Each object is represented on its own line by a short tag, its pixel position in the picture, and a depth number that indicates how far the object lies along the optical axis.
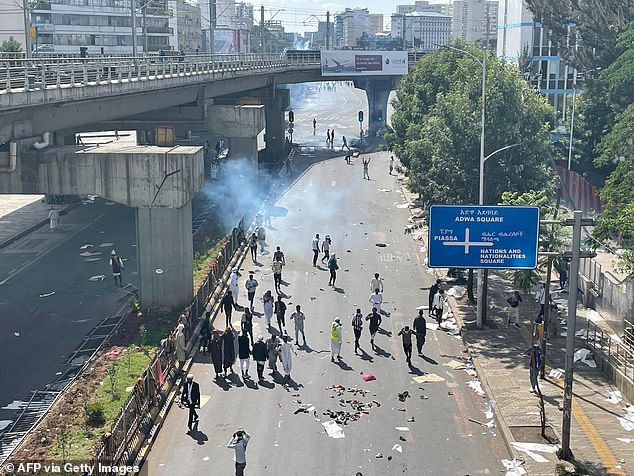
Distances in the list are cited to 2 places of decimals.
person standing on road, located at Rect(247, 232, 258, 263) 33.53
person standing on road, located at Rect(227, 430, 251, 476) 14.84
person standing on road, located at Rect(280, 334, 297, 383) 20.33
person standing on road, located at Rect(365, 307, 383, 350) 22.95
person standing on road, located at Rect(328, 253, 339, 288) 29.41
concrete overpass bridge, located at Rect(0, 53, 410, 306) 25.42
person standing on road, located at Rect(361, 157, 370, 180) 57.02
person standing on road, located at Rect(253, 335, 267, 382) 20.28
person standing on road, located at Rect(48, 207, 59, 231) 40.09
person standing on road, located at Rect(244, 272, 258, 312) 26.48
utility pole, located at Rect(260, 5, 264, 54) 97.00
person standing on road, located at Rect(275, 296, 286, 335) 24.27
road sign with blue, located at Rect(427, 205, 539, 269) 18.48
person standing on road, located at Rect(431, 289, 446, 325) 25.45
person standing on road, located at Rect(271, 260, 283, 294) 28.80
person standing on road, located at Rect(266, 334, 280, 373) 20.84
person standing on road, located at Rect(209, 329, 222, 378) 20.59
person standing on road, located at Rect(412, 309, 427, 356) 22.36
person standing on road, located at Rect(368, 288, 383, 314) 25.03
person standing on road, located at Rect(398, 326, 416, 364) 21.38
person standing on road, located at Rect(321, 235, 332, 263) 33.16
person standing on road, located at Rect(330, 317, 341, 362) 21.23
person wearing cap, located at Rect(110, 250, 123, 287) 29.73
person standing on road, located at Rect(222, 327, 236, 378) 20.50
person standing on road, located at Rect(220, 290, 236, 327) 24.72
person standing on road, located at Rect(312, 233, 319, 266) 32.56
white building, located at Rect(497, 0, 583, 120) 72.25
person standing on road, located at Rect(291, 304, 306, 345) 23.09
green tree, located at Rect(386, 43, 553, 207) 27.88
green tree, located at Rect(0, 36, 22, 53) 70.51
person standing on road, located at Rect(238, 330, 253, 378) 20.11
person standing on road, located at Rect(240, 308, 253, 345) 22.38
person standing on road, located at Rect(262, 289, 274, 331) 24.66
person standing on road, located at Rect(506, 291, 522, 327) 24.97
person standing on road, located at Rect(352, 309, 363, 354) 22.38
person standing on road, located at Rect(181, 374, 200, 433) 17.66
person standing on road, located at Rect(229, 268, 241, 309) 26.47
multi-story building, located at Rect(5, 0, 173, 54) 104.50
